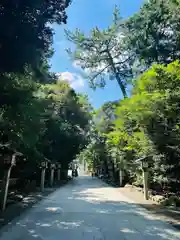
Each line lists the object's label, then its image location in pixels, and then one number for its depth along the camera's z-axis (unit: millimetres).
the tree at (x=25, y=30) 3690
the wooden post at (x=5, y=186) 6464
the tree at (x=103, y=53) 15366
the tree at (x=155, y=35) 11188
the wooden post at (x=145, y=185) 9457
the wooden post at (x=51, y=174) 15704
